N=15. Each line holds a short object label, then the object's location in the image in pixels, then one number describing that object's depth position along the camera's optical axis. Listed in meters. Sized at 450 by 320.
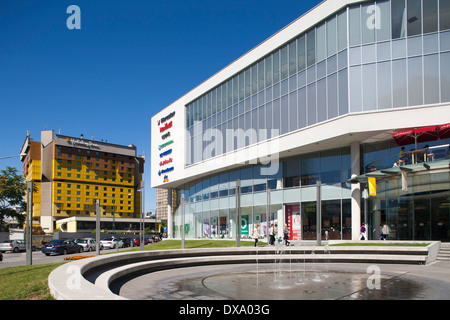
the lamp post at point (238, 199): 23.91
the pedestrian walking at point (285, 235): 26.89
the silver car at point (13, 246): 49.47
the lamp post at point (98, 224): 23.56
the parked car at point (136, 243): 59.00
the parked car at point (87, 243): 47.72
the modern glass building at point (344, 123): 25.66
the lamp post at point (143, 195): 32.01
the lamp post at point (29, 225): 19.84
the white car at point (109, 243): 53.22
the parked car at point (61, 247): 39.62
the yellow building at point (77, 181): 109.81
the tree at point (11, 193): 44.09
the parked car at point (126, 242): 58.00
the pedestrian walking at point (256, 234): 24.79
